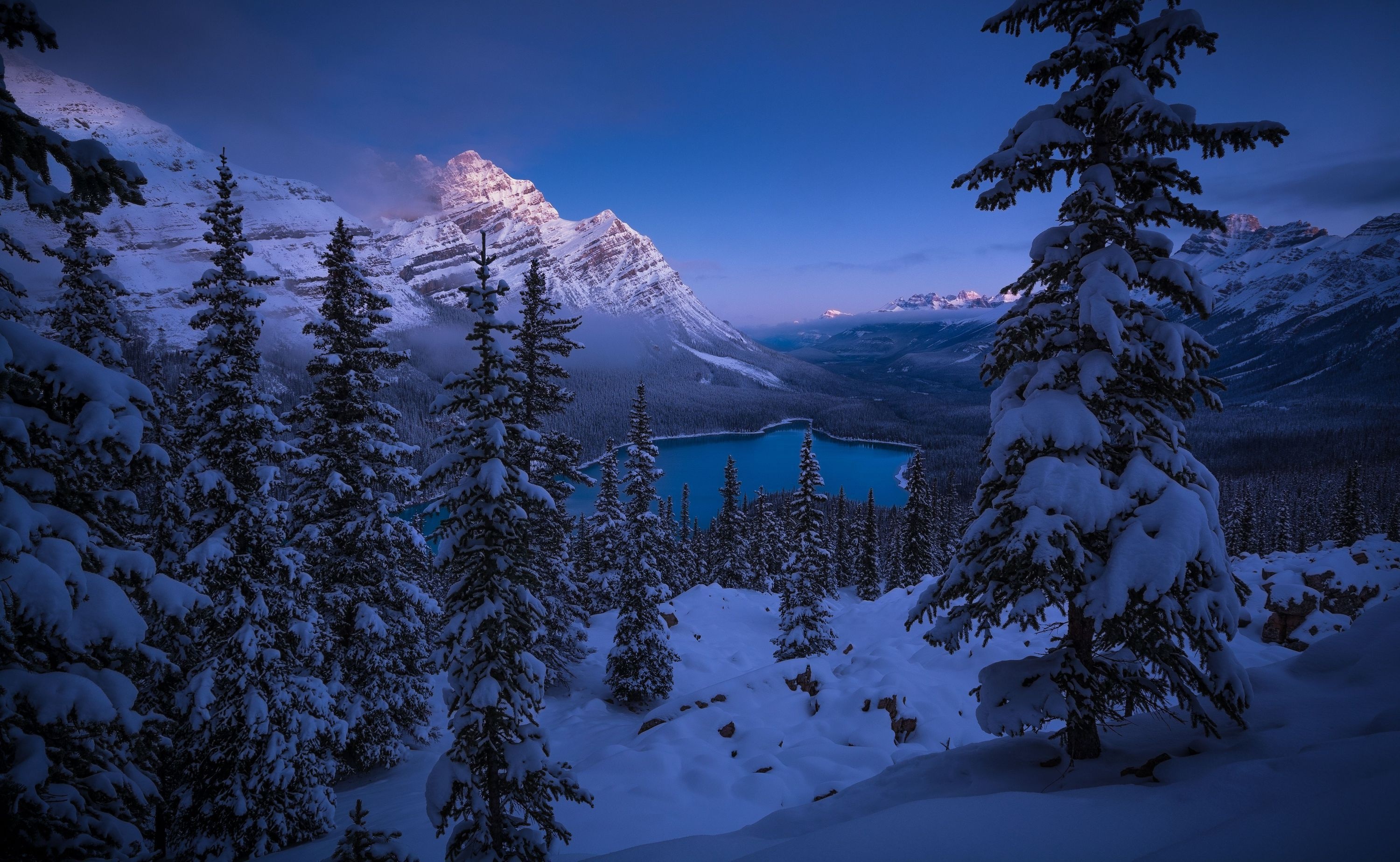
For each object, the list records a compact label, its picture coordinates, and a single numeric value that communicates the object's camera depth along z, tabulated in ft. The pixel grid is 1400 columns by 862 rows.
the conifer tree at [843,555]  191.01
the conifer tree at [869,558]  151.94
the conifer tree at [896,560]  159.74
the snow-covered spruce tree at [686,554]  173.88
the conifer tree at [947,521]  162.71
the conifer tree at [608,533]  72.34
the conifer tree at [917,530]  146.82
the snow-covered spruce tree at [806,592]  81.05
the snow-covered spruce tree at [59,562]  14.32
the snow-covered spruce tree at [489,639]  26.05
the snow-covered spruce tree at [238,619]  35.01
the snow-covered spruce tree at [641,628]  68.13
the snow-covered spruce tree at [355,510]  43.50
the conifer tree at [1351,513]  159.63
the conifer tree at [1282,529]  189.98
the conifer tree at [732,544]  165.58
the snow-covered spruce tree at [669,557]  75.10
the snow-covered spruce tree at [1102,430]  17.98
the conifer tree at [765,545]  168.04
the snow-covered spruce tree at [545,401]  48.19
